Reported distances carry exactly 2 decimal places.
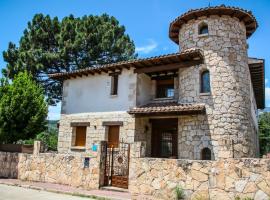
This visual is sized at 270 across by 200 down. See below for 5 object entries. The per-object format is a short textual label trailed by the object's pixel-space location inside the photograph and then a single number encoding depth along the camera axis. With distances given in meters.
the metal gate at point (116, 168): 11.09
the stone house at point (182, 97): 13.22
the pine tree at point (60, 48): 24.20
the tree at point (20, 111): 15.30
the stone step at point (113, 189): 10.53
